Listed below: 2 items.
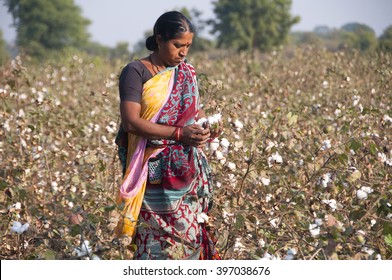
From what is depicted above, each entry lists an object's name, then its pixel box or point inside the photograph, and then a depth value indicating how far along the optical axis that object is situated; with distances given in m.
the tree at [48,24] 82.21
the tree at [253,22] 83.67
